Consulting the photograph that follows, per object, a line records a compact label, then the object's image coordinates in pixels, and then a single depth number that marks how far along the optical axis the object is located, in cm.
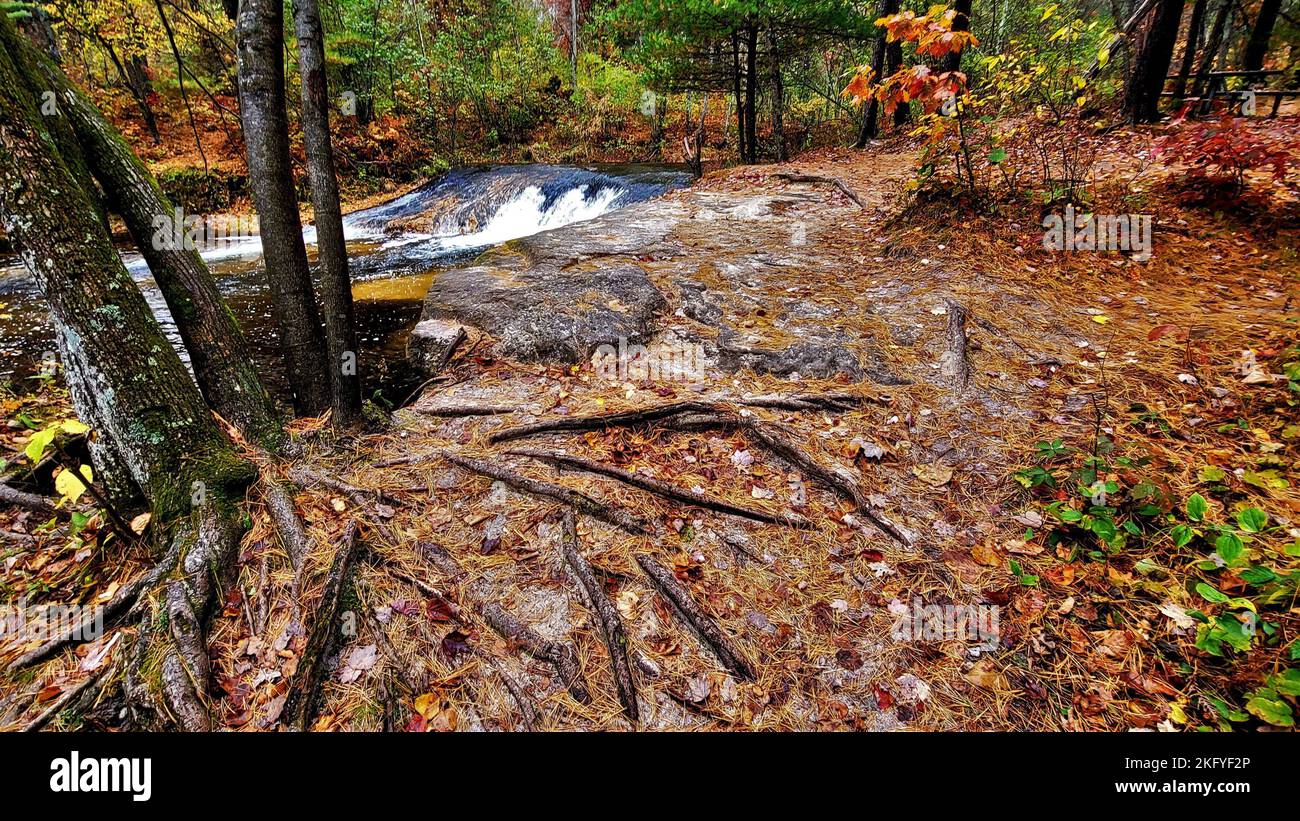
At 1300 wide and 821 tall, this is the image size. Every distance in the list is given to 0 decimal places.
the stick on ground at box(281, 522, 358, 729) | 189
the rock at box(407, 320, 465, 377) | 455
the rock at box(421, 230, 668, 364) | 451
